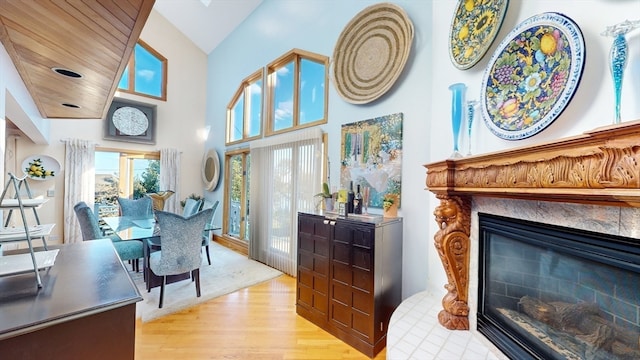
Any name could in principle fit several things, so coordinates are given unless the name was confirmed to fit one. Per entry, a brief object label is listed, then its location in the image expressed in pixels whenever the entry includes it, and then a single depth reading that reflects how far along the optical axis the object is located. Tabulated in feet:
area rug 8.89
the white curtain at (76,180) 15.74
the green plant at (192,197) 18.59
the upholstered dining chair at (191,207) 13.74
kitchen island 2.49
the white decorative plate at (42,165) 14.73
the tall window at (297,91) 11.60
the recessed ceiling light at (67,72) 4.95
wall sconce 20.81
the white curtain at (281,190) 11.49
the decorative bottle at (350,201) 8.31
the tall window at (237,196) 16.51
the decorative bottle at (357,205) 8.41
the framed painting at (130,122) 17.30
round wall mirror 18.84
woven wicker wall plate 8.21
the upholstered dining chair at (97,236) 9.27
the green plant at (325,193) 9.27
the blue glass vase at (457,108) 6.02
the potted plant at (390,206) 8.04
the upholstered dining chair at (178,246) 8.69
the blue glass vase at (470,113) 5.75
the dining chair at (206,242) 12.05
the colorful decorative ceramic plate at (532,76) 3.92
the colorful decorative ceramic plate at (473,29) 5.31
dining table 9.93
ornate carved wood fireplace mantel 2.57
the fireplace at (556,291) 3.22
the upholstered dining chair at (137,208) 14.87
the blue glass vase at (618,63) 3.07
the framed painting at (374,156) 8.37
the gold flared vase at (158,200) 12.28
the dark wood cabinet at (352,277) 6.80
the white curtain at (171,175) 18.89
